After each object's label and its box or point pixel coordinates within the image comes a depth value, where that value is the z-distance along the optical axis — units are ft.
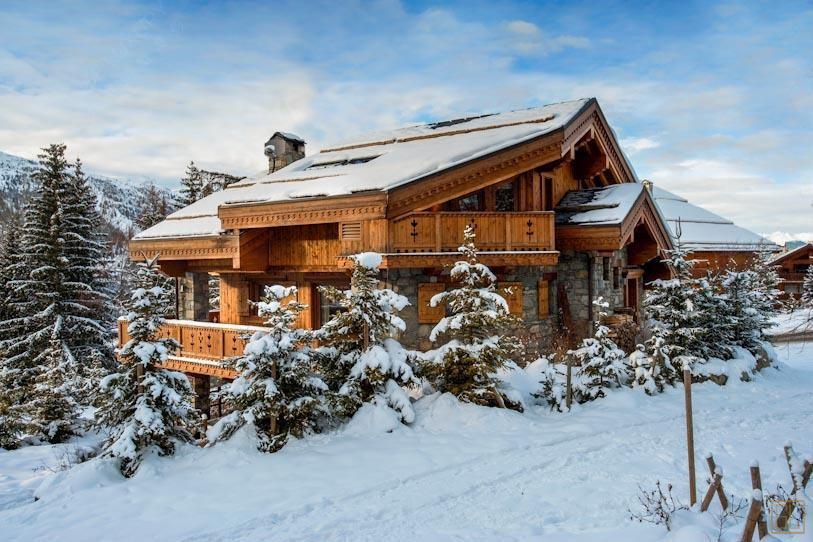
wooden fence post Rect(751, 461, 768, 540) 16.65
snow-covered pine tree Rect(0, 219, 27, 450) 53.52
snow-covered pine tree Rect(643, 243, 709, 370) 43.98
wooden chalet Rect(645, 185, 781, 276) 106.22
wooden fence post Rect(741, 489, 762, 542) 16.42
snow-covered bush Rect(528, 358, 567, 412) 37.78
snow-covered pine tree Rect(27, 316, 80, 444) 55.47
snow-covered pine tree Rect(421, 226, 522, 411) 35.14
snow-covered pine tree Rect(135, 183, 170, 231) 123.24
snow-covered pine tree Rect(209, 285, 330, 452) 29.86
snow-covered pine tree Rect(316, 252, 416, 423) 33.32
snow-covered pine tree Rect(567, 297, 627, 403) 39.27
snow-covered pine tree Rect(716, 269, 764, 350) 50.84
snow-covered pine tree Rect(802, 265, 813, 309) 114.62
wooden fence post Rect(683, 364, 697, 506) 20.98
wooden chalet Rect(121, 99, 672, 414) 44.88
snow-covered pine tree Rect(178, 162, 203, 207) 135.64
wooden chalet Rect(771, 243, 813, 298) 143.33
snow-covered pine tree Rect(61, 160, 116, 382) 81.35
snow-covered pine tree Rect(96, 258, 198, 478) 28.17
